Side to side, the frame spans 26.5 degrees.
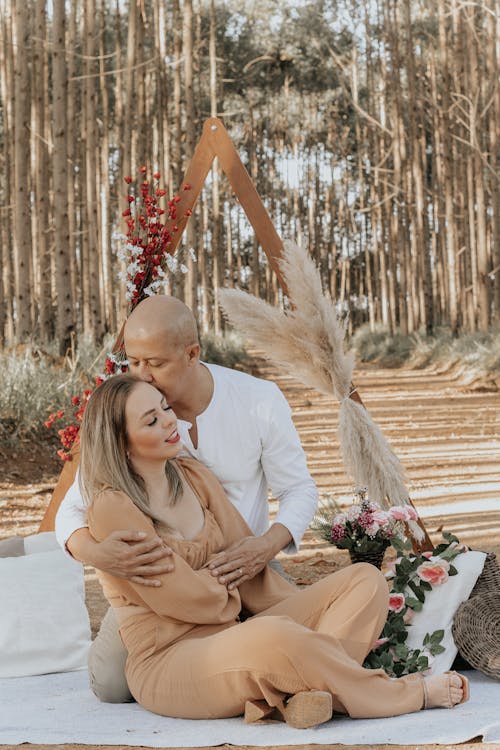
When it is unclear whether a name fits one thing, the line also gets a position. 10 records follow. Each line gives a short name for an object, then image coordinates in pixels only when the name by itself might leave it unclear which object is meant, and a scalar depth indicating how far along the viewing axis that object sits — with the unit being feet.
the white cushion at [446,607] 12.26
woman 10.14
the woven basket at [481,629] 12.01
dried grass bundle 14.48
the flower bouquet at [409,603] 11.69
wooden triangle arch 15.67
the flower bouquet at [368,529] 13.44
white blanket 9.69
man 10.96
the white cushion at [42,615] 13.78
